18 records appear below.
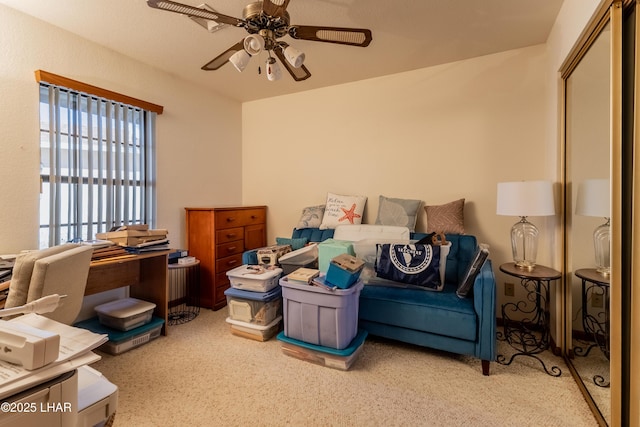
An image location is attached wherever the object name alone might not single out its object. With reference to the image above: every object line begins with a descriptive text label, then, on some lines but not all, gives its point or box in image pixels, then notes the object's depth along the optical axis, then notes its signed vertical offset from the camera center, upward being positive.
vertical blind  2.25 +0.42
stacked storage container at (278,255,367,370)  1.96 -0.72
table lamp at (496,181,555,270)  2.03 +0.04
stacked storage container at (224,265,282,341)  2.39 -0.73
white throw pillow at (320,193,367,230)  3.17 +0.03
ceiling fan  1.52 +1.04
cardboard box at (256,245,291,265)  2.69 -0.38
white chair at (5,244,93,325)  1.21 -0.28
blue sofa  1.93 -0.71
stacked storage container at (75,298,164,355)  2.22 -0.89
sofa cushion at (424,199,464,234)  2.69 -0.04
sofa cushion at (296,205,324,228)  3.35 -0.03
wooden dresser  3.10 -0.34
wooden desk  2.26 -0.54
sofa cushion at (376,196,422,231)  2.91 +0.02
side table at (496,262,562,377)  2.06 -0.92
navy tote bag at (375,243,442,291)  2.25 -0.40
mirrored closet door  1.43 +0.06
